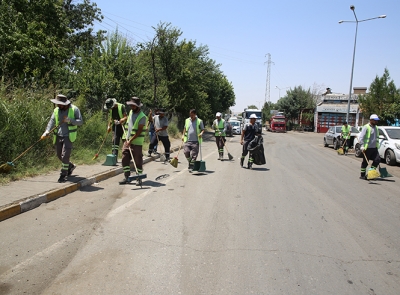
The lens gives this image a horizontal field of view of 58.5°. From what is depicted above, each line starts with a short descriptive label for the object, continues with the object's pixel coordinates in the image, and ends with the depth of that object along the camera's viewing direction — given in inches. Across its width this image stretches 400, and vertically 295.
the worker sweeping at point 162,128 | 493.7
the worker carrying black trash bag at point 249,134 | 461.1
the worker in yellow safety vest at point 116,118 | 399.9
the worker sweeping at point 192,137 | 408.5
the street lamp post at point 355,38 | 1018.3
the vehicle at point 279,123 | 2003.8
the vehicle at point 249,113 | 1598.2
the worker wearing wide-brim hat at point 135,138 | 315.3
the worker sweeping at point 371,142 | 395.2
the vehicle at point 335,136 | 856.8
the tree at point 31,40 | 521.7
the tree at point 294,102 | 2541.8
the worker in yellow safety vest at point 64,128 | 299.0
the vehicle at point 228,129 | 1381.0
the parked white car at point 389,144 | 565.0
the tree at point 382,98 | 1249.4
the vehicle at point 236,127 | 1611.7
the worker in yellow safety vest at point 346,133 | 762.4
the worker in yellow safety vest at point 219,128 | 539.5
